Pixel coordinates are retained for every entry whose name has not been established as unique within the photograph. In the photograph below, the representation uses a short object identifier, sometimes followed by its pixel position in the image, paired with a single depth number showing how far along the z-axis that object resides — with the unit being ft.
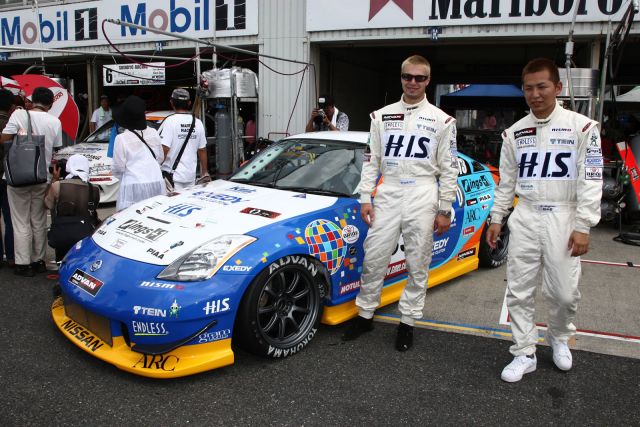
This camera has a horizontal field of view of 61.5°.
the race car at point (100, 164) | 25.03
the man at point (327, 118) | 23.99
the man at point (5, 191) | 16.06
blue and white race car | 9.20
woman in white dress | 14.49
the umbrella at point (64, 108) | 24.18
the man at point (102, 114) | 37.20
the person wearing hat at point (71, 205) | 14.10
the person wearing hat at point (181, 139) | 17.10
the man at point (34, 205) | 15.67
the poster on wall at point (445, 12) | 24.12
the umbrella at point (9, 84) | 24.79
